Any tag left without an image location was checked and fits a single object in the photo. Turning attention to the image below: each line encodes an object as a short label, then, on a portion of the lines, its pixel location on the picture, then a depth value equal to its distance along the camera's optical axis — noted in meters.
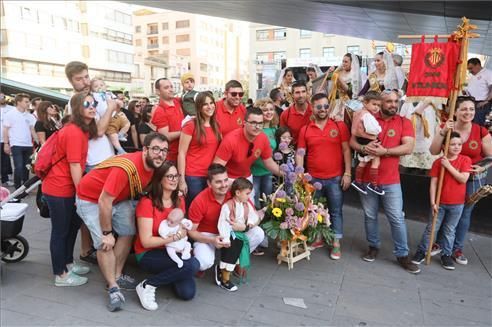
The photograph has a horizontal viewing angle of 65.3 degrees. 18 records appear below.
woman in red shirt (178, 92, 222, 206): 3.91
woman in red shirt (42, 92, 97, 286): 3.33
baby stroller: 3.69
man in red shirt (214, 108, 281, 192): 3.89
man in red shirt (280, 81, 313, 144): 4.79
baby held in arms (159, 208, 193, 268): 3.27
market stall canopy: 7.34
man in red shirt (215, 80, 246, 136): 4.30
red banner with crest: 4.07
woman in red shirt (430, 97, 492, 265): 4.05
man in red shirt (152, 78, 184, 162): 4.45
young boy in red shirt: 4.02
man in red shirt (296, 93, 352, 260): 4.27
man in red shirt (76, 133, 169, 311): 3.10
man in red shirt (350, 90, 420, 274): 4.02
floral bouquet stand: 3.98
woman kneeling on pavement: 3.23
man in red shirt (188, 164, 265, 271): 3.51
